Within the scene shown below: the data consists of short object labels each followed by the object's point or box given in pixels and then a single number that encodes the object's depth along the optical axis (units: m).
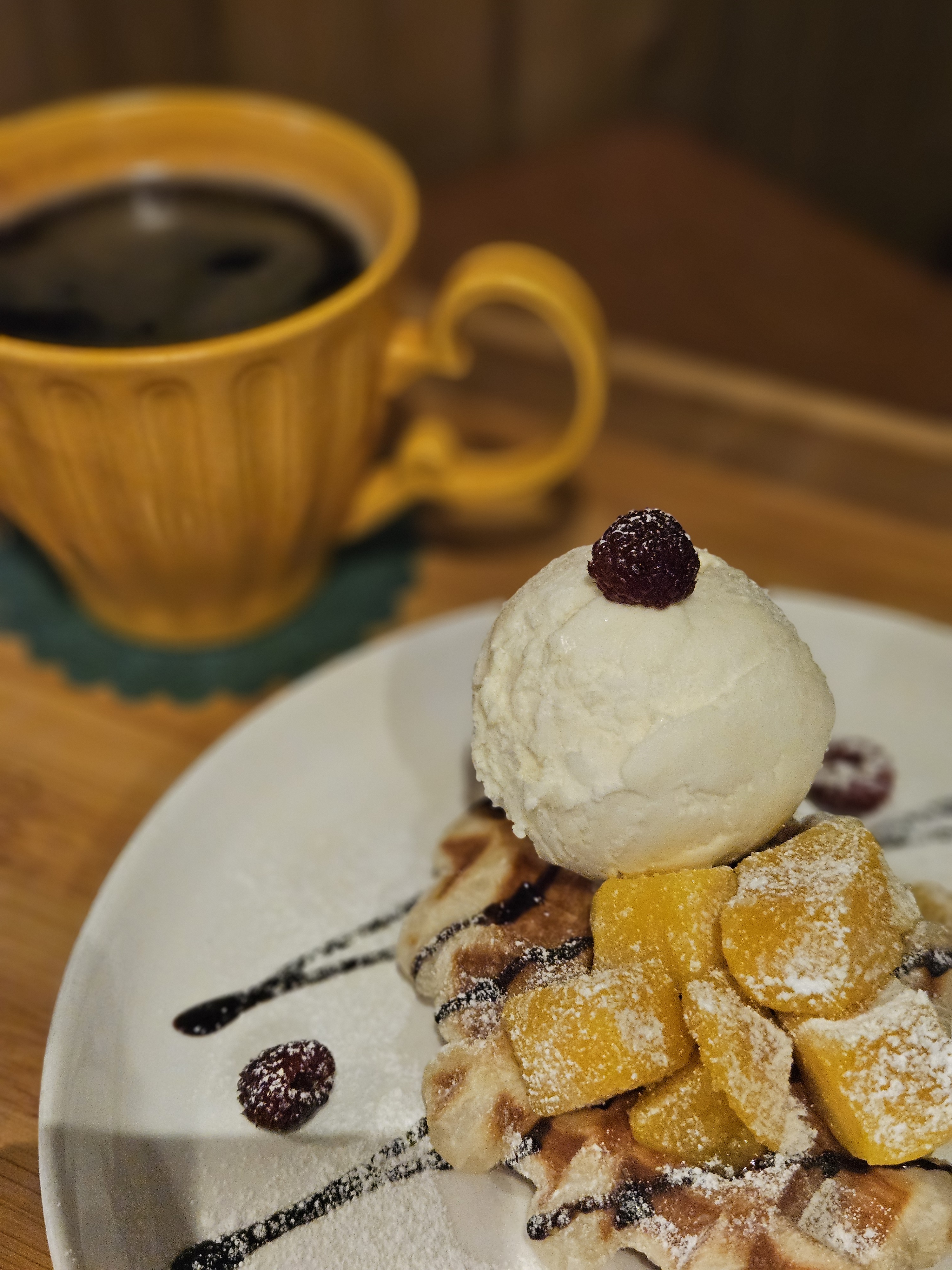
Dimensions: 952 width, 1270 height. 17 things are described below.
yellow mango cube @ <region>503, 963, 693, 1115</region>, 0.21
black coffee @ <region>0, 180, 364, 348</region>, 0.29
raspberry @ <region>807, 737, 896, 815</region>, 0.27
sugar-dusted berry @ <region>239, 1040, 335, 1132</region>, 0.23
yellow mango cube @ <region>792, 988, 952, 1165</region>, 0.21
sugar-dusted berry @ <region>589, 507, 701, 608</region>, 0.23
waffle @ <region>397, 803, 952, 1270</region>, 0.21
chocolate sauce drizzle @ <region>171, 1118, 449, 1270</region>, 0.21
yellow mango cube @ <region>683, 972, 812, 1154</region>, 0.21
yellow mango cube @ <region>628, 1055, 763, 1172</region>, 0.22
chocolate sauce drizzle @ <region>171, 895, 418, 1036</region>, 0.24
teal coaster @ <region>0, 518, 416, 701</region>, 0.32
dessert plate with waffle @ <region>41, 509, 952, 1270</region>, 0.21
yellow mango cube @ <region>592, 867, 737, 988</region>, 0.22
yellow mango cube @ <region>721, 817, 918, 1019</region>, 0.21
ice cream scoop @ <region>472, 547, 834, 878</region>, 0.23
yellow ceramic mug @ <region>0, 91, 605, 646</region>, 0.27
